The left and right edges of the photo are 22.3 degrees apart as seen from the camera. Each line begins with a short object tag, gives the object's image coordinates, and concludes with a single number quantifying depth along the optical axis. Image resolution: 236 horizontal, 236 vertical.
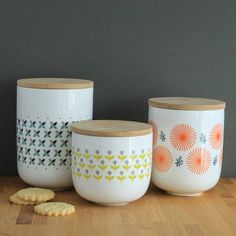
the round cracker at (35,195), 1.51
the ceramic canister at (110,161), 1.45
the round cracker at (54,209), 1.43
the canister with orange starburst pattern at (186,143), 1.56
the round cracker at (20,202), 1.52
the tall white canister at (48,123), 1.57
